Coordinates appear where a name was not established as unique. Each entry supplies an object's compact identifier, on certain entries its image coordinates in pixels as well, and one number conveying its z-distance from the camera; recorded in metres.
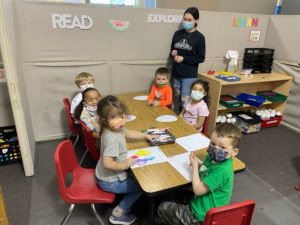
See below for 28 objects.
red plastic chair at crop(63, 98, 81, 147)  2.23
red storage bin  3.47
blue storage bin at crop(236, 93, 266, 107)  3.27
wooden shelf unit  3.02
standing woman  2.76
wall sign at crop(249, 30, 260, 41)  3.53
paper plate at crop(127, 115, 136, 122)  2.03
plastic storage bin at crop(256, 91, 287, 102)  3.46
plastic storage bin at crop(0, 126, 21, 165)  2.37
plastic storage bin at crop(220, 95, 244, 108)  3.22
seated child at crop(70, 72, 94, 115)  2.42
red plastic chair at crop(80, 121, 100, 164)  1.82
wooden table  1.29
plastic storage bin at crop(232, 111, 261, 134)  3.27
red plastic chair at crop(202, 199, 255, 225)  1.05
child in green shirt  1.23
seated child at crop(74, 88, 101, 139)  2.03
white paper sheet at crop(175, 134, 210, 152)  1.63
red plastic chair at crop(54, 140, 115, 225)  1.39
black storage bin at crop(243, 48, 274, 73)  3.52
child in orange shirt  2.54
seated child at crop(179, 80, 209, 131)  2.27
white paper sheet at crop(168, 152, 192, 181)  1.37
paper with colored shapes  1.46
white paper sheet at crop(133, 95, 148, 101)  2.60
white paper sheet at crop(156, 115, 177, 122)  2.06
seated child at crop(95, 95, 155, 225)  1.39
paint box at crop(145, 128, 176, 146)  1.65
